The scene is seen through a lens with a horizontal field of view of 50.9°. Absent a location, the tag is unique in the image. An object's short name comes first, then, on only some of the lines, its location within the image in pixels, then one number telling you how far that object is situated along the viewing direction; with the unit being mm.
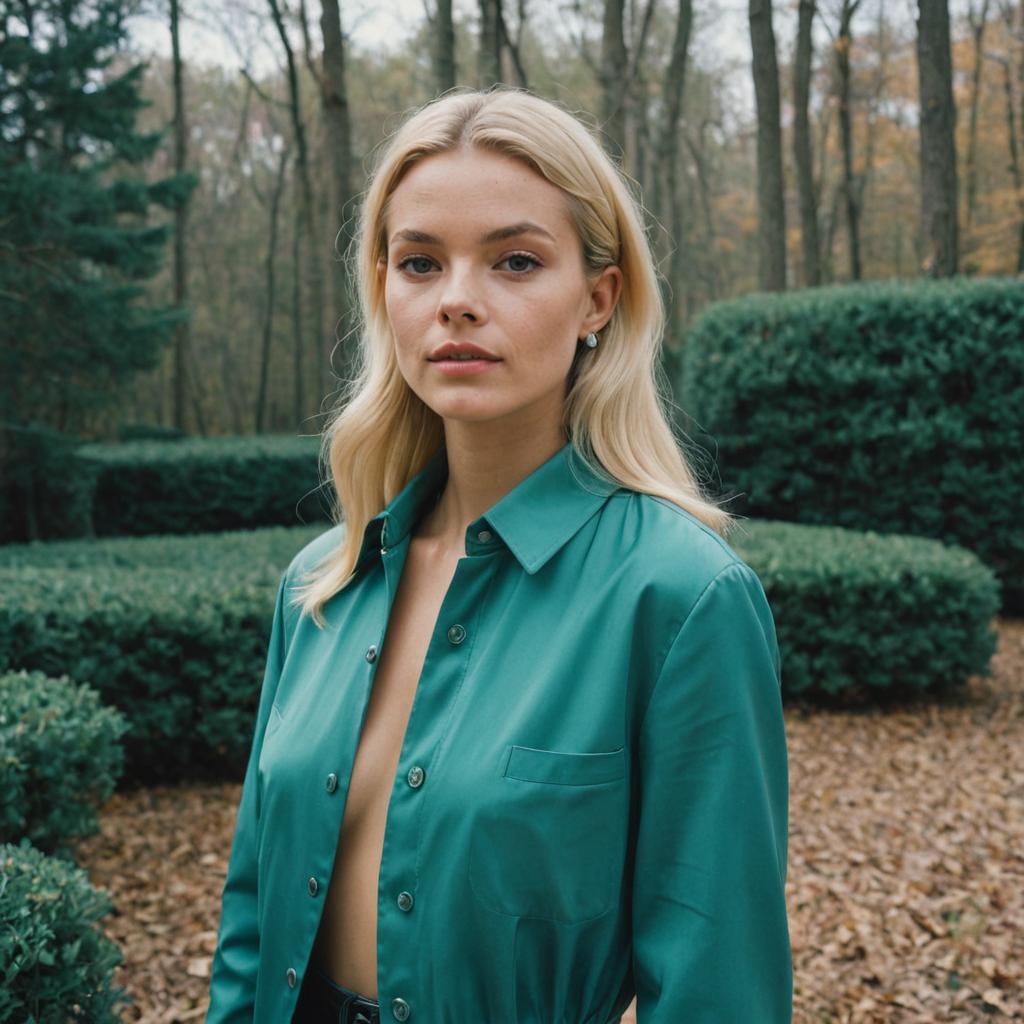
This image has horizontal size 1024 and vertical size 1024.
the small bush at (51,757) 3463
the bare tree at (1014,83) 24047
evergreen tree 10086
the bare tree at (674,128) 17828
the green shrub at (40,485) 10211
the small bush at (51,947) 2340
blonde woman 1415
